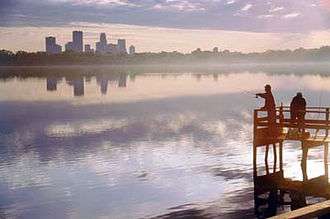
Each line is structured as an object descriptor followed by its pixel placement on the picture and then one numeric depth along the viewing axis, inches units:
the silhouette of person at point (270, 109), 1179.3
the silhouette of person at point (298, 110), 1124.4
